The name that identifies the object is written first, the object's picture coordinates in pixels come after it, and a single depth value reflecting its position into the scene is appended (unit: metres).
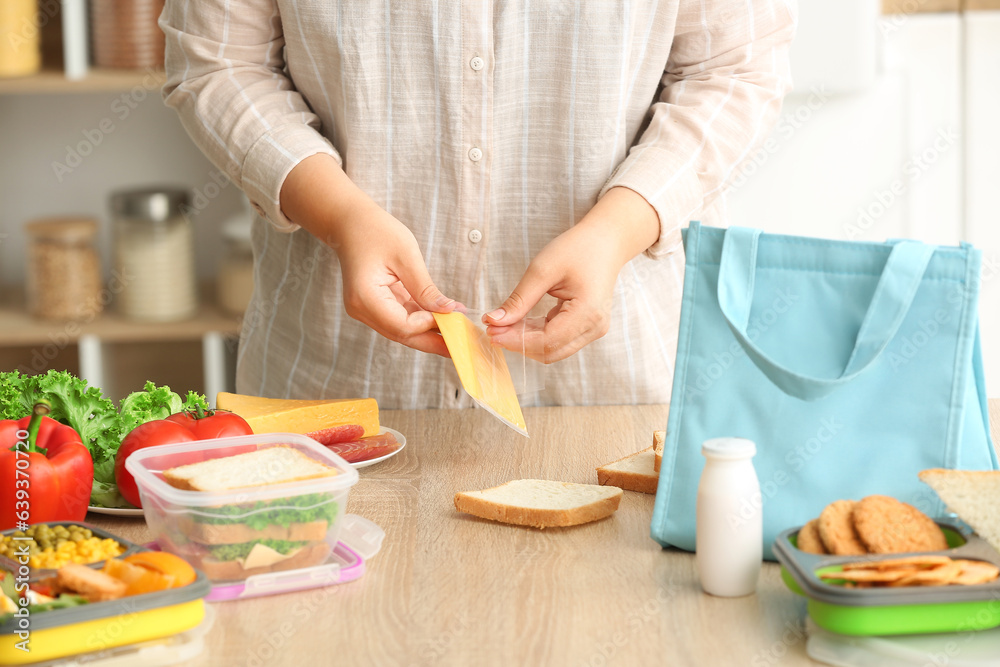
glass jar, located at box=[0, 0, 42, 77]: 2.43
